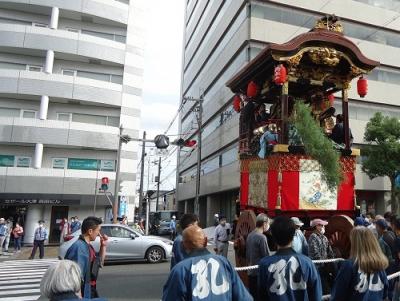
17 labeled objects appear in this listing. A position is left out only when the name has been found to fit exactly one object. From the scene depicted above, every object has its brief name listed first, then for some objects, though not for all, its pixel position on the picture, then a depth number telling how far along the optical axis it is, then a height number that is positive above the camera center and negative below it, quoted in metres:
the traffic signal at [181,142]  19.27 +3.60
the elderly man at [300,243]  6.08 -0.38
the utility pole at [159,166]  48.91 +5.85
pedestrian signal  21.34 +1.51
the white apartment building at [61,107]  27.39 +7.71
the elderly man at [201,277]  2.80 -0.46
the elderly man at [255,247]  5.87 -0.45
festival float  6.98 +1.35
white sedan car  14.50 -1.26
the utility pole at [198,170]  23.20 +2.80
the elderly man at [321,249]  5.96 -0.45
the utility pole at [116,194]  20.11 +0.91
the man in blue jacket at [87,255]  4.65 -0.54
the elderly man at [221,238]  12.95 -0.73
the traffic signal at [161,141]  17.75 +3.30
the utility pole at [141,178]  27.38 +2.54
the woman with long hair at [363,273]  3.41 -0.46
